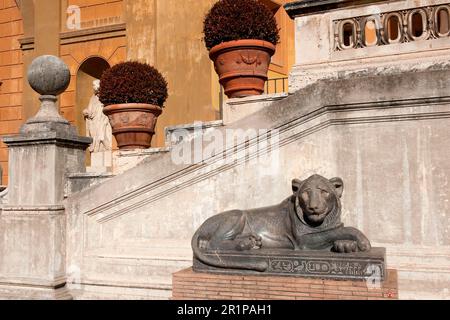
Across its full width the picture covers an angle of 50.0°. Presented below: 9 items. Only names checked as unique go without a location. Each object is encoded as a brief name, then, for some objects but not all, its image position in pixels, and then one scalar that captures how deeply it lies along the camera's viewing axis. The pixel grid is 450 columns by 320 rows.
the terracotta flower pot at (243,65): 5.73
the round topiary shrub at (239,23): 5.75
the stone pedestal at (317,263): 3.65
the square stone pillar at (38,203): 5.66
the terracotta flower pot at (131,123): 6.87
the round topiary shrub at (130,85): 6.94
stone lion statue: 3.98
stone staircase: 4.68
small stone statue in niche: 10.46
